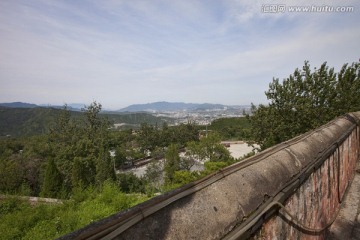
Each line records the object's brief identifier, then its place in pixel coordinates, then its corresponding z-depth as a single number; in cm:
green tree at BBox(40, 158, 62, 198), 2170
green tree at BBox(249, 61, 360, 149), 1402
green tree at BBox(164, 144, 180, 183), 2878
